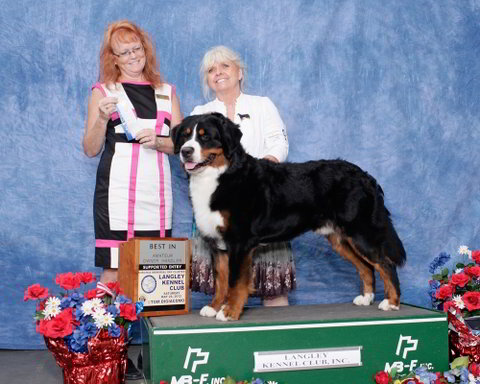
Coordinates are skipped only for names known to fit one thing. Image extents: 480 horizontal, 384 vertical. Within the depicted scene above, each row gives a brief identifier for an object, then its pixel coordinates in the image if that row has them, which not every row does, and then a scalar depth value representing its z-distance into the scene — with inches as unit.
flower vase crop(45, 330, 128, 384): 99.6
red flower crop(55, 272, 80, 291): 108.4
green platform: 92.8
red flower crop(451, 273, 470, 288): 117.4
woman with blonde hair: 125.6
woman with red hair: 120.3
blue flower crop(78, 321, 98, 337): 97.7
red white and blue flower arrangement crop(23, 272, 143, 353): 97.7
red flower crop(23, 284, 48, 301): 105.7
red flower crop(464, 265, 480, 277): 117.8
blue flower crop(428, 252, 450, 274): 127.7
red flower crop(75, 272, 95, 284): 110.8
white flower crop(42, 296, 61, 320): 100.7
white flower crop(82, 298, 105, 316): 98.9
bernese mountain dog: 104.0
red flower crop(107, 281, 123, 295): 108.0
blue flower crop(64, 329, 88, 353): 97.3
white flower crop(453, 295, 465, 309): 111.1
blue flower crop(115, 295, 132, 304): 102.0
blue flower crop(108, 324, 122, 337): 99.2
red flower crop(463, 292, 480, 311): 111.8
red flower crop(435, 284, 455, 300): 115.9
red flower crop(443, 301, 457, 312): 110.4
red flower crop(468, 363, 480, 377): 96.2
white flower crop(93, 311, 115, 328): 97.8
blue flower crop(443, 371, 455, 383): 97.3
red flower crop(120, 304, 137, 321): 100.3
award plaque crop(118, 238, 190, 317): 104.7
